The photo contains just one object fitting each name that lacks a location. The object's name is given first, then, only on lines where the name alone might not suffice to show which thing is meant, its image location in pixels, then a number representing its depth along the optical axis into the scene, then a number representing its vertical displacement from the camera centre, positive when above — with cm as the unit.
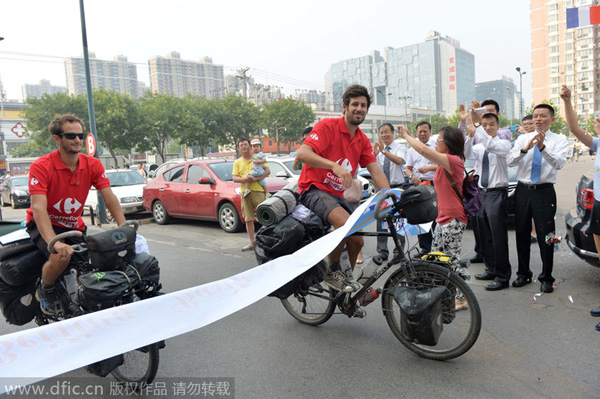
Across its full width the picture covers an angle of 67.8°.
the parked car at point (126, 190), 1266 -67
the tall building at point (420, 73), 15925 +2773
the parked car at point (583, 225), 472 -97
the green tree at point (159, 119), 3750 +395
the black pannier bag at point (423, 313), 317 -117
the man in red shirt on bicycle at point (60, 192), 324 -16
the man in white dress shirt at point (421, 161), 645 -19
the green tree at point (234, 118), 4531 +434
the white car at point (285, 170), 1025 -32
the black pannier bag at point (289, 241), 352 -67
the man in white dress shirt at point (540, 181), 465 -43
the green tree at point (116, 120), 3478 +378
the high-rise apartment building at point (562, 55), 10450 +2007
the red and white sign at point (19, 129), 6817 +726
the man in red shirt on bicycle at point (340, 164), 364 -13
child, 775 -12
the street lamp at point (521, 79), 4073 +604
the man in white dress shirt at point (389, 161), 657 -17
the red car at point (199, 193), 959 -70
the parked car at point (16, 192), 1934 -77
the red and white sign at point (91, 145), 1268 +71
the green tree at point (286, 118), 5378 +474
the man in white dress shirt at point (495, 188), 484 -50
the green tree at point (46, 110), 3475 +483
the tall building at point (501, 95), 19252 +2117
